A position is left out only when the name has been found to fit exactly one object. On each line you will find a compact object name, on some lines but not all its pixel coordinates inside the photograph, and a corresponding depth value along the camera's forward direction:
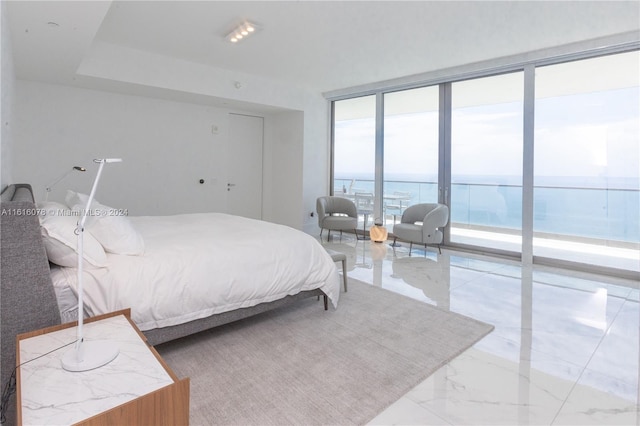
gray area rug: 1.82
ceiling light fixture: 3.69
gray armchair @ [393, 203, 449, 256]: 5.11
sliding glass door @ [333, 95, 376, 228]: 6.61
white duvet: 2.03
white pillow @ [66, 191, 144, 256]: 2.18
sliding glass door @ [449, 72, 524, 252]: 4.96
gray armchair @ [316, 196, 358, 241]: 6.16
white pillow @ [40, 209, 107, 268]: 1.94
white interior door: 6.49
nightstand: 1.07
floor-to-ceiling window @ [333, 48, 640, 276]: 4.17
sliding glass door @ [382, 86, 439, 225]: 5.79
